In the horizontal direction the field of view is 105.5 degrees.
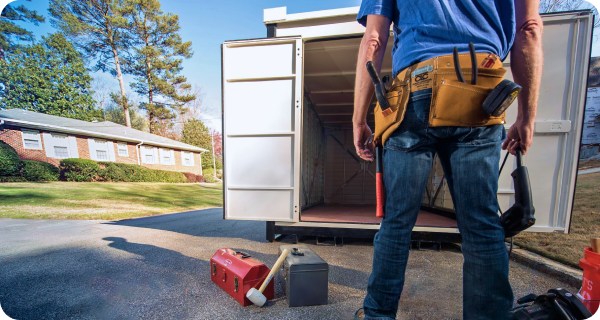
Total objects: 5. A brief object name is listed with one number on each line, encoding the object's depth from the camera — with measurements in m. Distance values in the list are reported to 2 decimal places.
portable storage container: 2.39
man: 0.78
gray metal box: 1.47
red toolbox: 1.47
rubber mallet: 1.40
